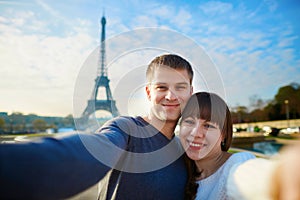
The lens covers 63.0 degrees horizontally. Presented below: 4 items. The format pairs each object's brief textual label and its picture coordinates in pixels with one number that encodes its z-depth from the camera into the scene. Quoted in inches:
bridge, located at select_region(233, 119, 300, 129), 1588.7
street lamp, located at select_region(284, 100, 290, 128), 1614.8
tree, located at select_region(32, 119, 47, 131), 1381.6
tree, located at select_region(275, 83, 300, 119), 1702.8
